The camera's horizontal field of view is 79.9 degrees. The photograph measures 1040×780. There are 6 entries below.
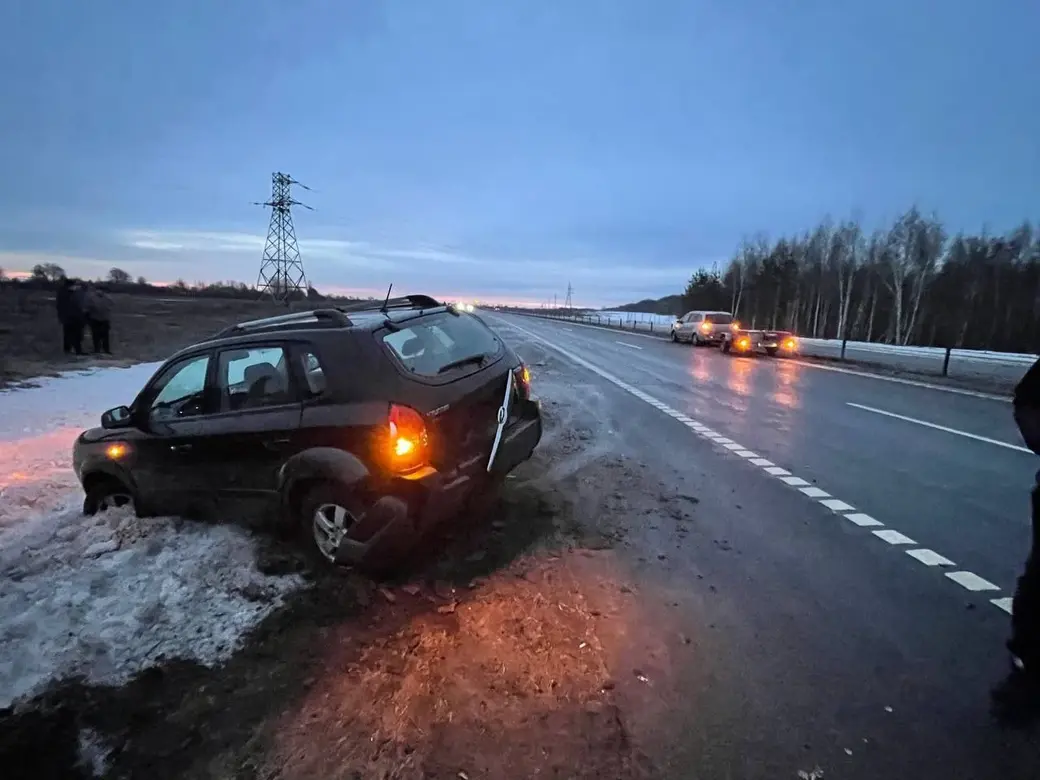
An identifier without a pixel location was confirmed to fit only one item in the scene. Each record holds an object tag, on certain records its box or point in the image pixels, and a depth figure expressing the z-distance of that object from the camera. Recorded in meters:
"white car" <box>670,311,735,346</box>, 32.00
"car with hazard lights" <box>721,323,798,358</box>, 27.38
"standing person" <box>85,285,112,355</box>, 17.08
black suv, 4.05
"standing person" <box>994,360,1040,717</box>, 2.99
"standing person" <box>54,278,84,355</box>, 16.44
